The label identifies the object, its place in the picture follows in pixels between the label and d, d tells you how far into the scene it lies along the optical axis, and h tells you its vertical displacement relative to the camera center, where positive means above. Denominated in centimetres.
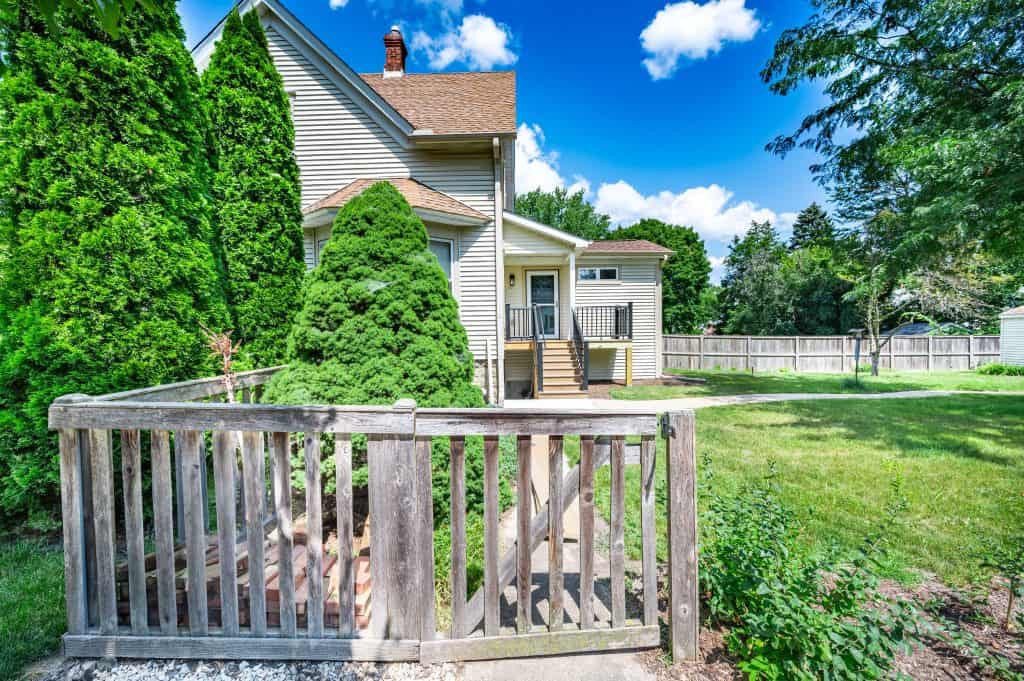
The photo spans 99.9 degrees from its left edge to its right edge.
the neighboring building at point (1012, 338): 1767 -25
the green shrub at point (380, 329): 343 +13
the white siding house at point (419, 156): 738 +335
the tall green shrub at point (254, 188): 570 +216
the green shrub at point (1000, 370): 1596 -145
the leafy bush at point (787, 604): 168 -118
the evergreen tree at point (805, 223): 4038 +1084
